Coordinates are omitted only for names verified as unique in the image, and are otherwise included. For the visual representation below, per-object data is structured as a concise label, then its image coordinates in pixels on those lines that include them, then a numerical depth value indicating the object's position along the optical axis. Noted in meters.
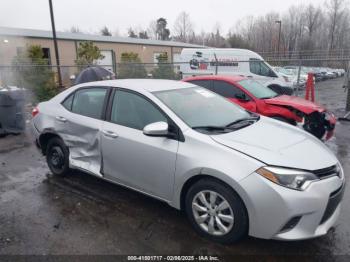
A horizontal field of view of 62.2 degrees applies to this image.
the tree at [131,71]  13.86
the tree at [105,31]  62.41
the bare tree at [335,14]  51.47
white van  12.23
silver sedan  2.48
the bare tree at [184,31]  79.84
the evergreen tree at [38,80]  12.33
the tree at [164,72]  14.10
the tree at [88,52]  19.69
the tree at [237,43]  43.12
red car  5.86
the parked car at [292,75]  15.98
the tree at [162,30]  76.12
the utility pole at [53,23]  16.50
